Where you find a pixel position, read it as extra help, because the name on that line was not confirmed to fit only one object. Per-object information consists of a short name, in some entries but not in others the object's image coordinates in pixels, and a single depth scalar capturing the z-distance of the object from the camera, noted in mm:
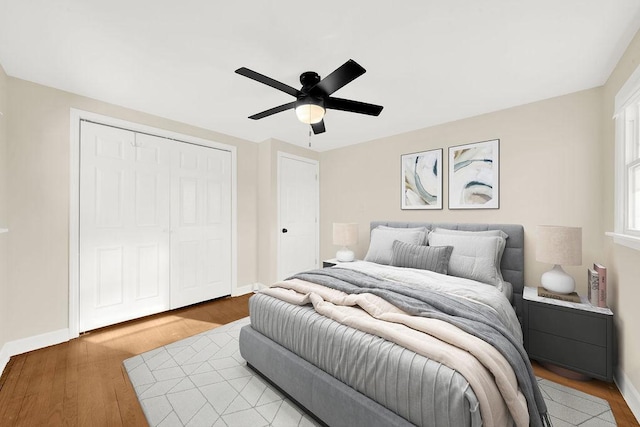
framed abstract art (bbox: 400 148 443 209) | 3357
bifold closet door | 2770
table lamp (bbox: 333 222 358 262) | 3781
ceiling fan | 1837
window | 1774
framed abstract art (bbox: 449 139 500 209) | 2931
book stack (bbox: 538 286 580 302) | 2155
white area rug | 1619
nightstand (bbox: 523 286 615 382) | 1935
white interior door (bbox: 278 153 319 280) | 4191
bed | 1120
